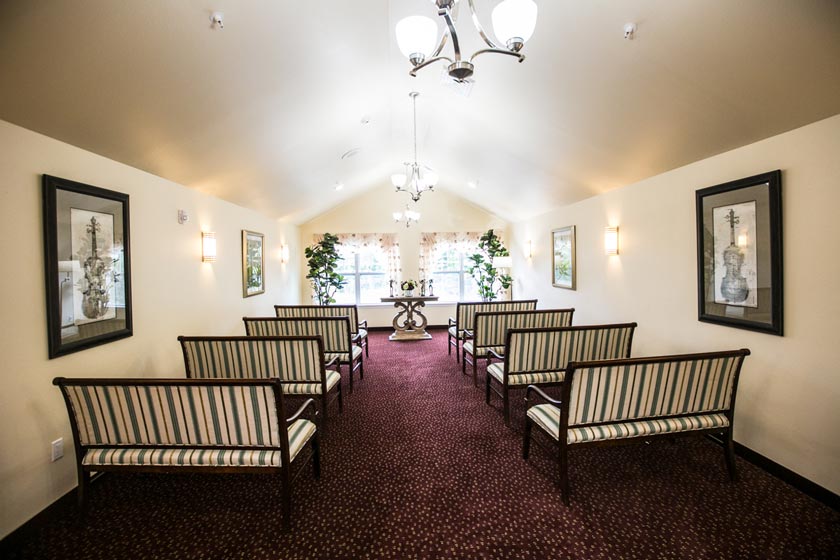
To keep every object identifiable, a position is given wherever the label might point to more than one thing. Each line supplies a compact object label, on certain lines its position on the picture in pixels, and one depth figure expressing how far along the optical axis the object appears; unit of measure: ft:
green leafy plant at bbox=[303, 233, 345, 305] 22.18
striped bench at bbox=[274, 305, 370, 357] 14.74
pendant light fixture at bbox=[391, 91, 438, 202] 13.73
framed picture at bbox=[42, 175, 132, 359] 6.57
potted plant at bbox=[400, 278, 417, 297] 22.07
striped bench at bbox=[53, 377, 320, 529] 6.00
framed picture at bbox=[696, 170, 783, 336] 7.21
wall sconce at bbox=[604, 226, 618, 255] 12.77
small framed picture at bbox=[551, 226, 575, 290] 15.99
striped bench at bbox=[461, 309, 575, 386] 12.82
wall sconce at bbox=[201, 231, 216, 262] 12.00
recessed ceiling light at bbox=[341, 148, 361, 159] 15.46
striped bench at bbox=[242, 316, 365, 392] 12.16
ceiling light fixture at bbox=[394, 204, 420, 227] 19.47
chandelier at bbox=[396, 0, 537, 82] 4.53
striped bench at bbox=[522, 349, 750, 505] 6.63
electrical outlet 6.62
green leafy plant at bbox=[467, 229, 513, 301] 23.12
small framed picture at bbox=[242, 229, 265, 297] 15.38
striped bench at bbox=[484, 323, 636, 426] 9.98
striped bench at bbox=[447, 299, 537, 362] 15.43
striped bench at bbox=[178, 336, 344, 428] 9.39
